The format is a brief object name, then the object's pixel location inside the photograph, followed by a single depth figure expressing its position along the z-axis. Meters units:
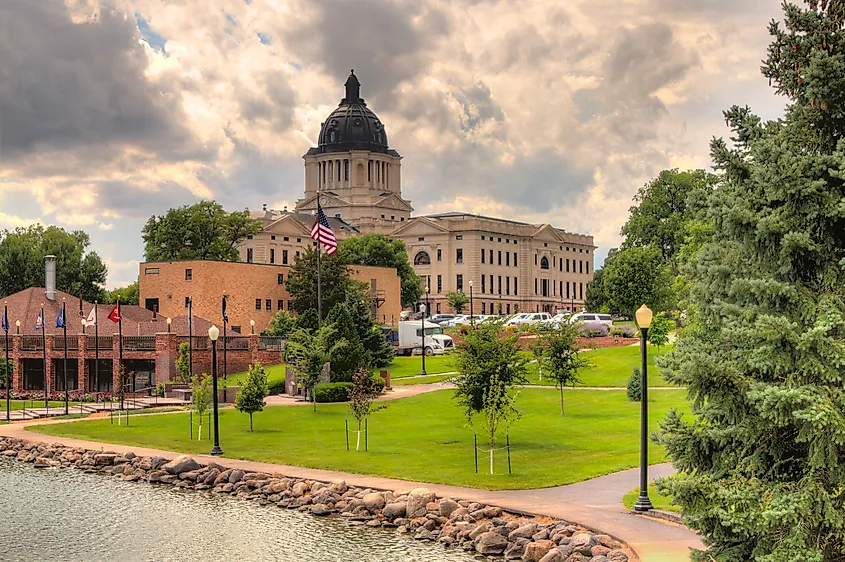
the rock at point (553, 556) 21.44
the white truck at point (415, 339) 78.82
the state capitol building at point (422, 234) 163.12
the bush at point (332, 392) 53.75
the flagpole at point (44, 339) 63.79
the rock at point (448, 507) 26.08
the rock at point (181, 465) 34.50
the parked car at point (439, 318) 107.66
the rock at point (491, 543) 23.45
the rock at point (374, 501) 27.69
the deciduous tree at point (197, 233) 111.50
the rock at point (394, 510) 27.06
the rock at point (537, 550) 22.16
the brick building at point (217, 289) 90.75
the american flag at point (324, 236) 56.28
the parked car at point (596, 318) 83.12
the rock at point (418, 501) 26.65
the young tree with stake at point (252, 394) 43.62
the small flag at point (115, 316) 60.70
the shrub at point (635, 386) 46.50
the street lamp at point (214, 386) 36.66
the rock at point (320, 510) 28.38
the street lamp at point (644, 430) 23.47
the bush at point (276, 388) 60.58
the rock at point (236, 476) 32.41
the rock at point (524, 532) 23.23
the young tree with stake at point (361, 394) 36.88
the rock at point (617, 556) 19.80
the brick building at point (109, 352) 67.62
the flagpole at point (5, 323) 63.11
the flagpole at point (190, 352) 63.28
